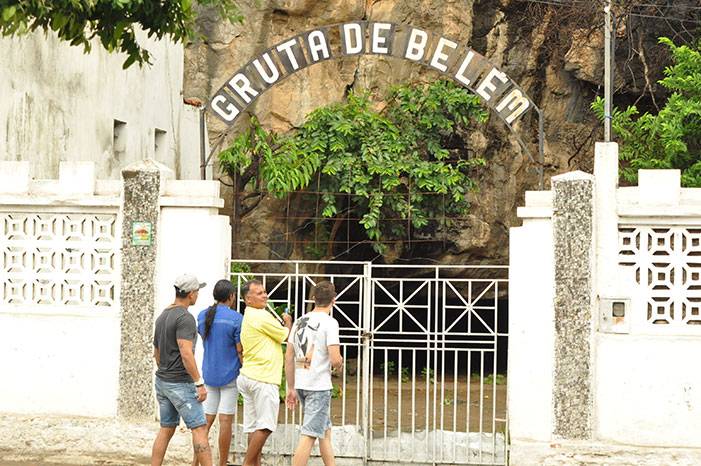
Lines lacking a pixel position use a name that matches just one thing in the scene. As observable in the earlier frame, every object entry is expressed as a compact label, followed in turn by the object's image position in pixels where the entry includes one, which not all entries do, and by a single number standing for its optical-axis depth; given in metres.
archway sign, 11.10
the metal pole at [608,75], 13.30
